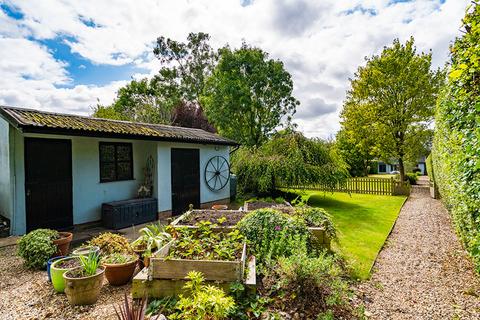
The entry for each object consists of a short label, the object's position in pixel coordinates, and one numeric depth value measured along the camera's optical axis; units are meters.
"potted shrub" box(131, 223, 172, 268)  3.63
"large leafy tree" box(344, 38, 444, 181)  15.28
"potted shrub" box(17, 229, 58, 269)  4.18
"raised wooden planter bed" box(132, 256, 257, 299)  2.99
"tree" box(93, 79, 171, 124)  21.59
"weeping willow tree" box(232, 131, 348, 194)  10.10
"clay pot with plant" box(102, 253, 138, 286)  3.55
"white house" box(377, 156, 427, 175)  41.17
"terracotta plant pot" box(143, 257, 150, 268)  3.51
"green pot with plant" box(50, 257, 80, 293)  3.37
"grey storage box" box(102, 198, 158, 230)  7.07
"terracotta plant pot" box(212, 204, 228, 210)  7.53
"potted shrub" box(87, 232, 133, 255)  4.10
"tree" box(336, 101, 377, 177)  16.75
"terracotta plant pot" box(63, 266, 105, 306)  2.98
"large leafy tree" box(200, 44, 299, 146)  15.20
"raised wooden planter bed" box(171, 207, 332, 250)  4.57
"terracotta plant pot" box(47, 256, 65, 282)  3.67
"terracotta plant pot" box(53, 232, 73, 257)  4.49
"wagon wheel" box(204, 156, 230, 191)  10.25
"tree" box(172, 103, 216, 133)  21.78
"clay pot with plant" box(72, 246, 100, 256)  3.62
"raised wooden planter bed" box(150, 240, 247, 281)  3.00
